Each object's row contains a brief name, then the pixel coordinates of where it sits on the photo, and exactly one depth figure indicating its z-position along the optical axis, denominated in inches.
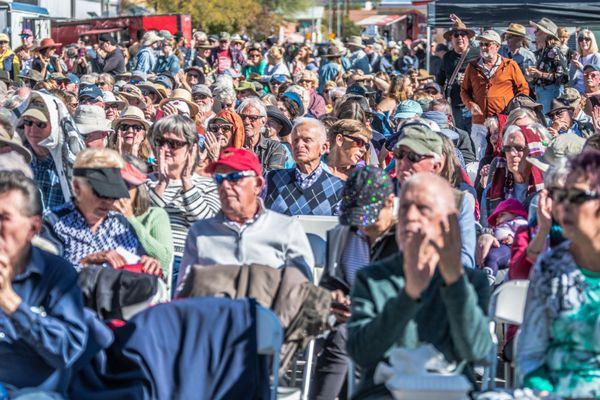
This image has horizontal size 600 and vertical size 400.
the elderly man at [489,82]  839.3
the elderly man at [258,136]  605.5
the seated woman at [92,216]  335.1
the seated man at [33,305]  256.0
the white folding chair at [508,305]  286.4
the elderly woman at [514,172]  468.2
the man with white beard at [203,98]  800.1
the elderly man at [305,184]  445.1
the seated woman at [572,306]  246.8
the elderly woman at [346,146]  495.0
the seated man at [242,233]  329.9
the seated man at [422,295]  233.2
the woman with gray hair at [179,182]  410.7
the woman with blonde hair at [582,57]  954.5
